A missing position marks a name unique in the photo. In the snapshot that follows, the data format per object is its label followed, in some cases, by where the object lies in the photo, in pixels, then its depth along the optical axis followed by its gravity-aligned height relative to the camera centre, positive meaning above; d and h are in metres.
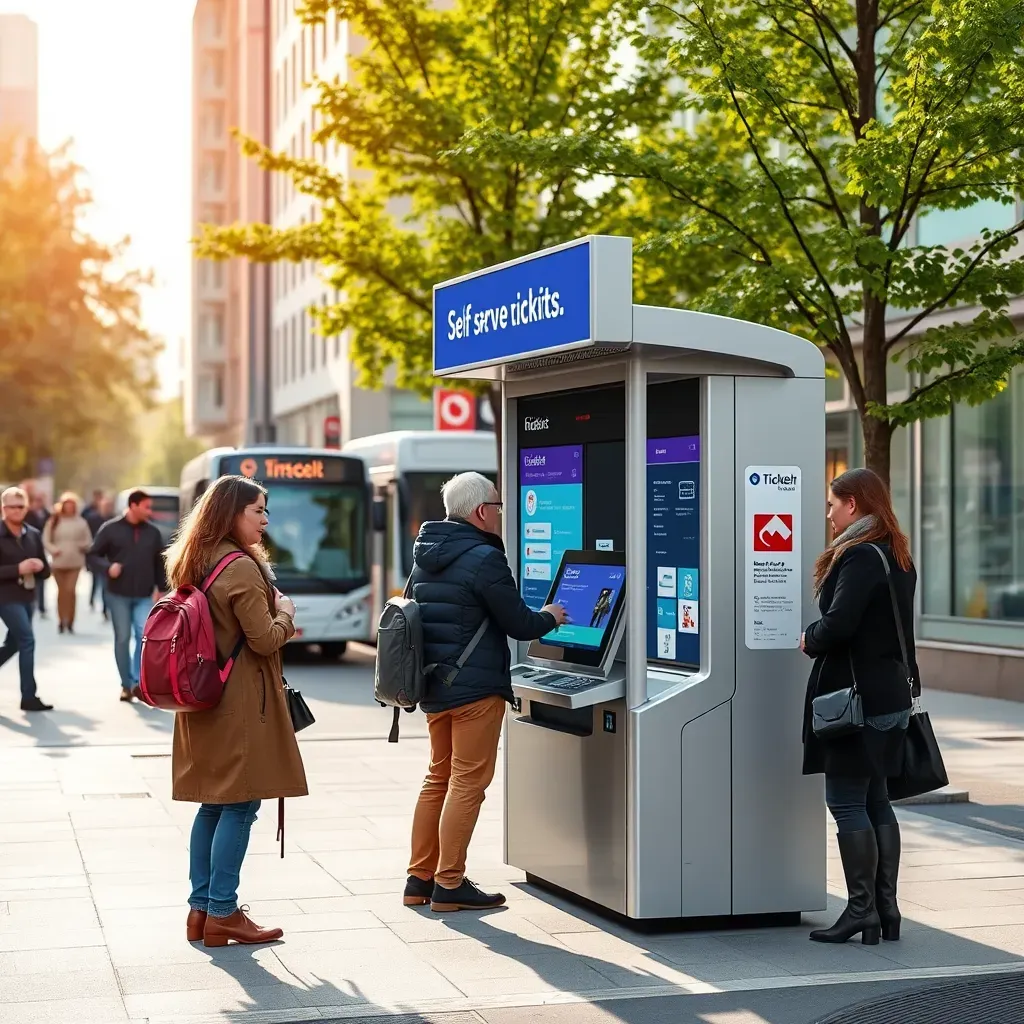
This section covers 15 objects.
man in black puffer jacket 7.47 -0.41
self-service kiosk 7.12 -0.25
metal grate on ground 5.90 -1.51
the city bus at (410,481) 21.72 +0.85
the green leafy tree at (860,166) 10.49 +2.43
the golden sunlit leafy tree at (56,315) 47.06 +6.24
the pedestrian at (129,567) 16.31 -0.16
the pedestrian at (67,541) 24.98 +0.12
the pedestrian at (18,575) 15.35 -0.22
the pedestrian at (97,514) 33.12 +0.68
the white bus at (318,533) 21.70 +0.21
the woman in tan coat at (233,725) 6.80 -0.66
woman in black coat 6.94 -0.49
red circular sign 22.22 +1.73
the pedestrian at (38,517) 30.17 +0.56
